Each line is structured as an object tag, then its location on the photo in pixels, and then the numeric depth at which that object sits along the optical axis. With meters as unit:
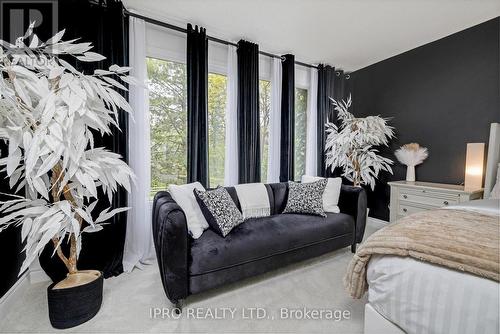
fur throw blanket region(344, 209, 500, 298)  1.02
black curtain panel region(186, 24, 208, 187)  2.64
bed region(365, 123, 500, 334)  0.96
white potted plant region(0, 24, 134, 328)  1.28
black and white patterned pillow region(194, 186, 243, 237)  2.02
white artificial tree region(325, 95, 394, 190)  3.30
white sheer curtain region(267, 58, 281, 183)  3.38
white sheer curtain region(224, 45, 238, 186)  2.96
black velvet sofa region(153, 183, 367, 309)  1.66
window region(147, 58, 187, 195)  2.69
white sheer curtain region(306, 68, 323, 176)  3.80
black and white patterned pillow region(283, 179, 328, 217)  2.61
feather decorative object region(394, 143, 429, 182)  3.18
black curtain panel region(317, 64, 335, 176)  3.80
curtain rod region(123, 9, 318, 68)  2.38
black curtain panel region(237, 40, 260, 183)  3.00
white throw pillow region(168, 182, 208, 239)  2.01
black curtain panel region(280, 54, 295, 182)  3.42
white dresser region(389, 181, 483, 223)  2.60
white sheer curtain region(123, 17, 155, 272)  2.41
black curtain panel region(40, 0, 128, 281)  2.04
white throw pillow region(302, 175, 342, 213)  2.77
